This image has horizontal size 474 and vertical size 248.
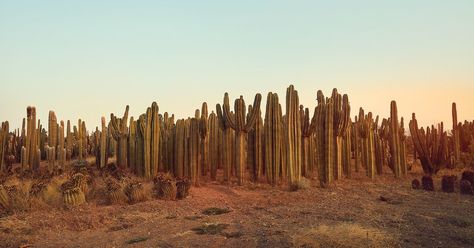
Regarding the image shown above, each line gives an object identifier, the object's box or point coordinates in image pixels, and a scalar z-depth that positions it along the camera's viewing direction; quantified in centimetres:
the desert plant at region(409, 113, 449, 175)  1958
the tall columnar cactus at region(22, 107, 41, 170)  2092
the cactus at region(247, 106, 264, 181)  1677
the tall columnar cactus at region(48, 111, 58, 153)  2239
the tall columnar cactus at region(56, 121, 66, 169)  2090
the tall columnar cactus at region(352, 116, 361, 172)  1986
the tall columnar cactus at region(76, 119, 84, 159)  2444
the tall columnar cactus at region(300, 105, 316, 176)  1778
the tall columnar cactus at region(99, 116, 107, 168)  2095
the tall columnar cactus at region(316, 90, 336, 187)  1573
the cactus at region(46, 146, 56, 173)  2111
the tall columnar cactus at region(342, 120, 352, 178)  1809
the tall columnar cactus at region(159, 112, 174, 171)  1817
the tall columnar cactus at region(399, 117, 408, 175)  1898
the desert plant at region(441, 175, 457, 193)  1480
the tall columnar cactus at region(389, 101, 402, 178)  1855
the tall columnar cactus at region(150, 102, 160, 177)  1732
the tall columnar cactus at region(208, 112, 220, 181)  1812
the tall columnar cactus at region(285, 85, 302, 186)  1555
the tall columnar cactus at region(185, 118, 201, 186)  1678
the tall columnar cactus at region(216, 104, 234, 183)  1697
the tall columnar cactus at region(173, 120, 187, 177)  1717
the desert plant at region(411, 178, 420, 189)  1552
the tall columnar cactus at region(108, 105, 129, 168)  1952
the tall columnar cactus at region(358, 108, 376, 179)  1833
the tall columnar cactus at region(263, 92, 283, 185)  1609
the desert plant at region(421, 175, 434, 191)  1519
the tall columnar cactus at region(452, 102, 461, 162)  2225
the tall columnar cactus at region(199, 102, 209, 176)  1786
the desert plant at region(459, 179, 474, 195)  1427
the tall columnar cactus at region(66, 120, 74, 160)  2359
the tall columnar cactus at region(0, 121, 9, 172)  2056
